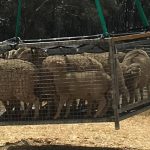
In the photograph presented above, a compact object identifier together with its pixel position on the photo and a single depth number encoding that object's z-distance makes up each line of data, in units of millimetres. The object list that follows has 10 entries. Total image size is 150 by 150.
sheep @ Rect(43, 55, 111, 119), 6891
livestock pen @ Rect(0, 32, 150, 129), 6859
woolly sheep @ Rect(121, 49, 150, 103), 7422
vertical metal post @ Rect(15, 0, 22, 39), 8180
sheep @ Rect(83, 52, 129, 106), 6912
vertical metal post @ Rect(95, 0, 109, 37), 6709
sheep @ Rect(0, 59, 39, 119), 7180
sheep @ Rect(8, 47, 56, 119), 7148
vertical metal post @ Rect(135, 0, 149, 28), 8242
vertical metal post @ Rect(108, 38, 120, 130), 6633
